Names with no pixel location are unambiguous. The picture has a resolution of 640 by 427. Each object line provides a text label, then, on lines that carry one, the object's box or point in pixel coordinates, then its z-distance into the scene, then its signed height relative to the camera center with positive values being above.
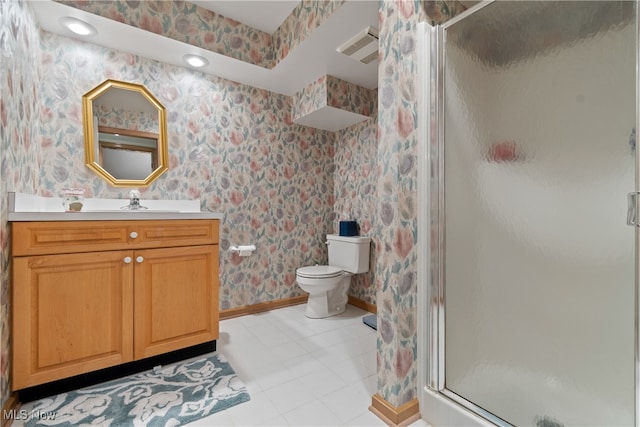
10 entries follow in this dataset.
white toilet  2.55 -0.56
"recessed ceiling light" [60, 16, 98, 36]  1.79 +1.18
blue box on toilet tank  2.88 -0.17
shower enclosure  0.92 -0.01
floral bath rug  1.34 -0.96
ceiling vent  1.87 +1.16
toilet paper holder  2.55 -0.33
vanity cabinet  1.39 -0.45
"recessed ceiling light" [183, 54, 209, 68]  2.22 +1.19
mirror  2.04 +0.58
